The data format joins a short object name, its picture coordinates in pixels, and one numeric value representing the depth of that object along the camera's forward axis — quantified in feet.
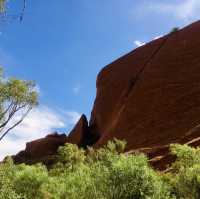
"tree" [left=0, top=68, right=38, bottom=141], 59.06
